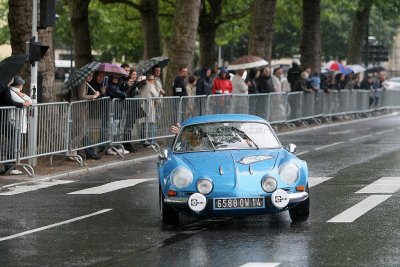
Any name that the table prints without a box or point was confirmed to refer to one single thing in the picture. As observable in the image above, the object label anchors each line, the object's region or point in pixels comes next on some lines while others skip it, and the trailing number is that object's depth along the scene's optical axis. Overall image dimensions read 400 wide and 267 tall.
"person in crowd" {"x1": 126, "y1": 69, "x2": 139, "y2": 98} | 25.80
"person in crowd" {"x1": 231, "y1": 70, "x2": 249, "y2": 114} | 32.00
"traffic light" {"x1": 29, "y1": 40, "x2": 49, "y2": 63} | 21.39
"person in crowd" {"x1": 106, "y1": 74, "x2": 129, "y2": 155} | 24.52
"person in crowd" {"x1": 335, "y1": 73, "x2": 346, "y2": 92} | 44.16
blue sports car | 13.30
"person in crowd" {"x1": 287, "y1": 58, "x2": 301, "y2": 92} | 39.16
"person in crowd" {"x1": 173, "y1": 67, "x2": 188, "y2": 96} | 28.38
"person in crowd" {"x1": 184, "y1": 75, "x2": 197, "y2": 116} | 28.41
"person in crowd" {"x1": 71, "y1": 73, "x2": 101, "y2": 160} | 22.71
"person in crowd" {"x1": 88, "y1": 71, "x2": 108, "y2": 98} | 23.95
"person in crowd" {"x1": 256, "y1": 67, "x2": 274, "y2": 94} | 35.16
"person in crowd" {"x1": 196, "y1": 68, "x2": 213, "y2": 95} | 30.27
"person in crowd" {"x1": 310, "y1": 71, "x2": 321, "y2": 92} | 39.44
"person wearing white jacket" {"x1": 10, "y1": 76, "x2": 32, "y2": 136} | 20.38
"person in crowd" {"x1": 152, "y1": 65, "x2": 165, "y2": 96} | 27.53
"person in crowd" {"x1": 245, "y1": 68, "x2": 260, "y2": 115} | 33.25
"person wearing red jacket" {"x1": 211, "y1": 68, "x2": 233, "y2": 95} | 31.38
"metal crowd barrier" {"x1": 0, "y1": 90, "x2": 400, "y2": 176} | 20.36
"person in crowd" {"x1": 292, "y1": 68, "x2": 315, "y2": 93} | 38.34
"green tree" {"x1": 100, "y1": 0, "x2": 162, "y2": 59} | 46.56
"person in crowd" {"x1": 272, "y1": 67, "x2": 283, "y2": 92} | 36.46
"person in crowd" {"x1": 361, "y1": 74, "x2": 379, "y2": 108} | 49.88
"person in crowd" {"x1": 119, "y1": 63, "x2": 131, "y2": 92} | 25.41
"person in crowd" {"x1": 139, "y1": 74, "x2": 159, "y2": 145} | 26.08
